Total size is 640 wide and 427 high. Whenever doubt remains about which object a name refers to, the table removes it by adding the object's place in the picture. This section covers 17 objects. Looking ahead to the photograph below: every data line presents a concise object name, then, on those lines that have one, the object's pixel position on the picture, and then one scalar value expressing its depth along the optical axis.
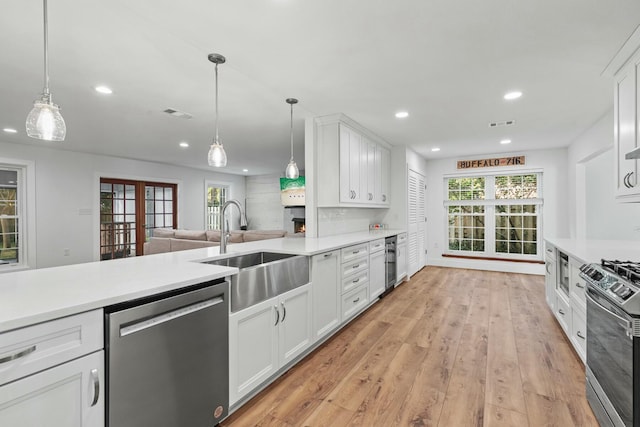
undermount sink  1.80
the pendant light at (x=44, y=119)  1.38
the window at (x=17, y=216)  4.98
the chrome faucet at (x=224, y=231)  2.32
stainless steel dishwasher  1.21
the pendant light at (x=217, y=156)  2.35
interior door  5.37
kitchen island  0.99
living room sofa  4.35
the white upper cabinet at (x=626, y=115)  1.95
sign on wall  5.71
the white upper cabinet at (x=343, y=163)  3.62
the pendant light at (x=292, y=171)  3.20
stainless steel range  1.33
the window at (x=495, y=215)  5.74
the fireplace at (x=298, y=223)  8.11
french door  6.35
